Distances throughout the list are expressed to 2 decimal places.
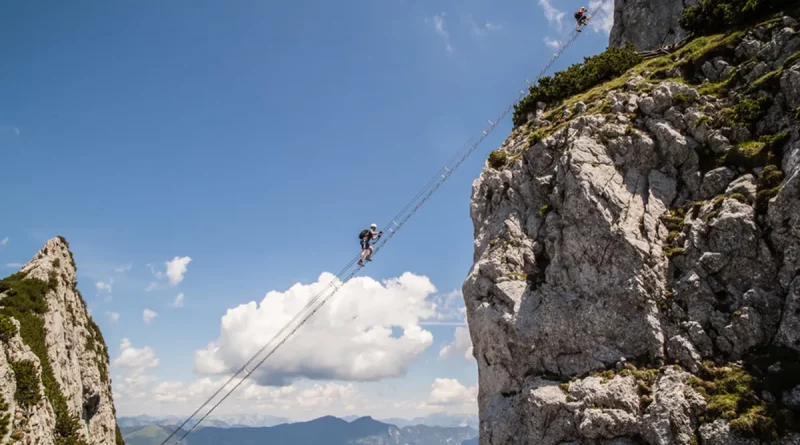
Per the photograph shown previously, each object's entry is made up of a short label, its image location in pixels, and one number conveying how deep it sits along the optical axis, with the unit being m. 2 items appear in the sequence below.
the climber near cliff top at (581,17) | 40.44
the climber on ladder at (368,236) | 35.66
